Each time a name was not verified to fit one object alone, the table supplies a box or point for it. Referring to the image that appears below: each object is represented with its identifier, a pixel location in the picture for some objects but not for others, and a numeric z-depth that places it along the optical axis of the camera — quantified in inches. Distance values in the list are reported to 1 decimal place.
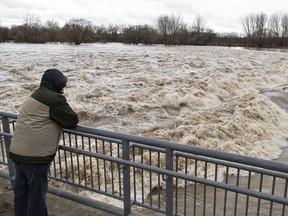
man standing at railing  119.3
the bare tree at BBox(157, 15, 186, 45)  3186.5
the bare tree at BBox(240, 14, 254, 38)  3575.3
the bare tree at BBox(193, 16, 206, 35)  4057.6
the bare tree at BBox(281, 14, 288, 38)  3316.9
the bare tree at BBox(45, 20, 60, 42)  3240.7
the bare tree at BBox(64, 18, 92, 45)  2987.2
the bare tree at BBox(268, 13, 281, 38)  3368.6
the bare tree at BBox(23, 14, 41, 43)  3117.6
